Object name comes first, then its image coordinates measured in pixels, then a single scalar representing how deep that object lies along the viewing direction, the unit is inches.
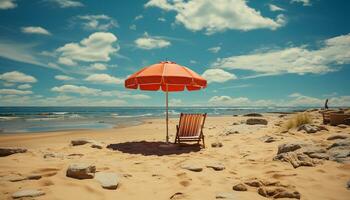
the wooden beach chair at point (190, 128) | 282.2
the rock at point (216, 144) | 290.0
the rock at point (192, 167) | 181.6
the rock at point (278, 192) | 129.6
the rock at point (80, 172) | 148.0
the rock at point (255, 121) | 505.0
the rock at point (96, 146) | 278.9
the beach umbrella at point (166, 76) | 259.3
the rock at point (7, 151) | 219.3
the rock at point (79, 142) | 295.3
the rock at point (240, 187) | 142.1
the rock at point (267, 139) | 292.8
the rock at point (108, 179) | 141.3
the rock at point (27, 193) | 118.8
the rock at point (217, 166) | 187.5
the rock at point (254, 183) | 147.9
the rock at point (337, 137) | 260.3
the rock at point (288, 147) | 217.9
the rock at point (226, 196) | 129.4
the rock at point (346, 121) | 414.2
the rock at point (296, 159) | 183.2
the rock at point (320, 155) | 194.5
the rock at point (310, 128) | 336.6
